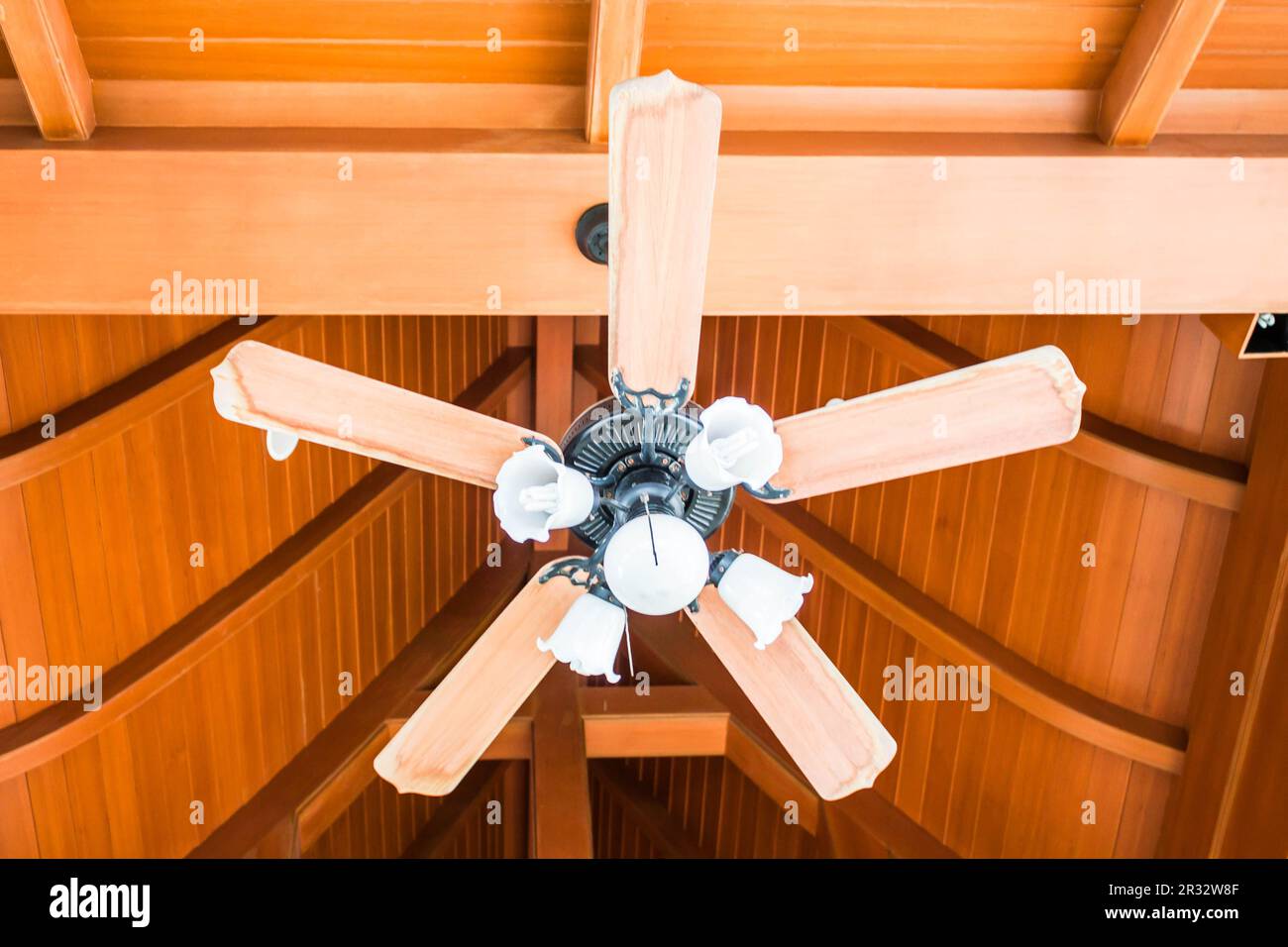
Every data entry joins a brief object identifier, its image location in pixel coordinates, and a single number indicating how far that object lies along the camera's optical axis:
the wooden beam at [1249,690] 3.91
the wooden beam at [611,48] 2.78
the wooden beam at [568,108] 3.09
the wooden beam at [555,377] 5.79
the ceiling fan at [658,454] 1.81
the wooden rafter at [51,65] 2.72
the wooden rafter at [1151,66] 2.87
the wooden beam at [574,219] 3.01
